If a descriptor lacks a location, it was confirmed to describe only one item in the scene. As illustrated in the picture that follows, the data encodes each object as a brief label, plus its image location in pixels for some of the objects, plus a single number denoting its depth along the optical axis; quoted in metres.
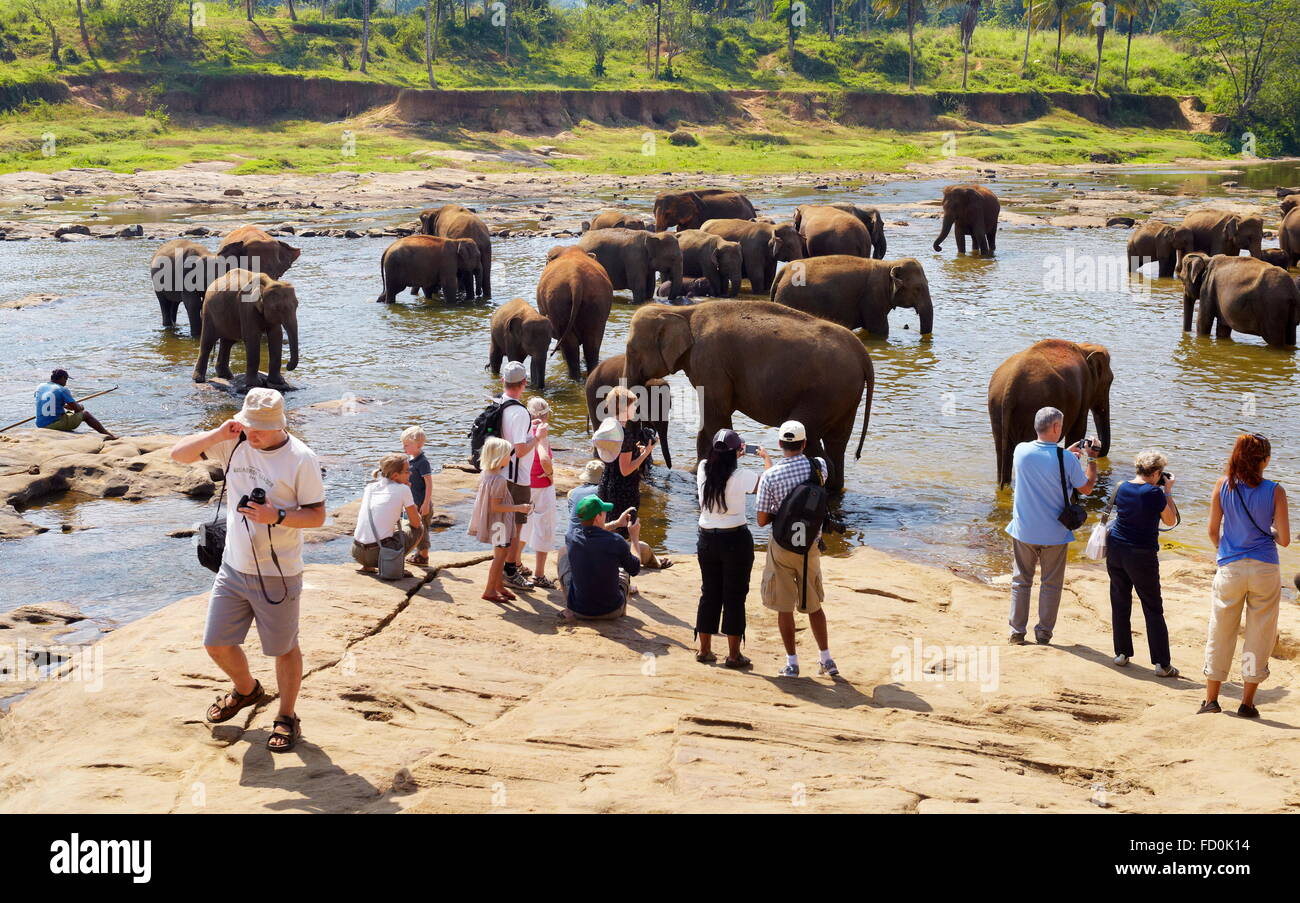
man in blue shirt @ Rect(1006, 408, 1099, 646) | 8.95
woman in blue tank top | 7.57
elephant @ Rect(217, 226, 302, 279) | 22.56
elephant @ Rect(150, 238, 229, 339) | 21.81
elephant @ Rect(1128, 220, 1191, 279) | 30.34
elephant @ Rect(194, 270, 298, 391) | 17.98
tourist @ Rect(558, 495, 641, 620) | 9.03
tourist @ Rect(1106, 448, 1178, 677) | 8.43
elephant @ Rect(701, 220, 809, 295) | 28.23
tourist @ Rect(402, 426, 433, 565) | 10.27
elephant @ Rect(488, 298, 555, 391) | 17.88
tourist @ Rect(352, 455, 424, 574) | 9.55
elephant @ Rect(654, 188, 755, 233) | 34.62
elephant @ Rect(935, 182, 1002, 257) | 33.75
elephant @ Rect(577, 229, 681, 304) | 25.59
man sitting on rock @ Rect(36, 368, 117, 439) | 15.05
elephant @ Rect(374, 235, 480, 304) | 25.95
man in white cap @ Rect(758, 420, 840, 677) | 8.20
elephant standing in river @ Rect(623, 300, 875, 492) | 12.81
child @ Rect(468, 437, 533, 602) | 9.52
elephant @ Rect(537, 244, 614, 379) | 18.78
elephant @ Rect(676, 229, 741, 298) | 27.30
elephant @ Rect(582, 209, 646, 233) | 30.04
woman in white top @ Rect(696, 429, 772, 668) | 8.24
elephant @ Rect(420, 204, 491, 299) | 27.16
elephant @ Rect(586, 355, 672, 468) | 13.61
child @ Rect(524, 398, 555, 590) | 9.88
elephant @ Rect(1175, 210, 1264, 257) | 29.08
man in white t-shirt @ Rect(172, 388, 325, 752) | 6.48
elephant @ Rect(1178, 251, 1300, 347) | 21.28
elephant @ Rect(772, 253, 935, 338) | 22.02
